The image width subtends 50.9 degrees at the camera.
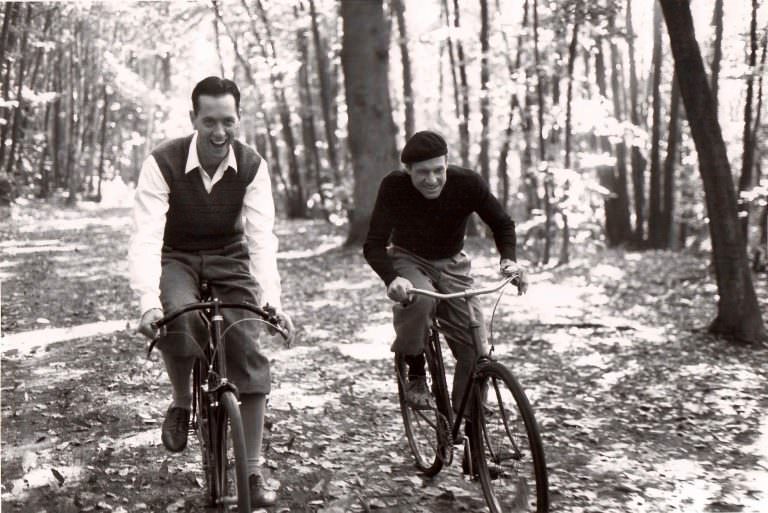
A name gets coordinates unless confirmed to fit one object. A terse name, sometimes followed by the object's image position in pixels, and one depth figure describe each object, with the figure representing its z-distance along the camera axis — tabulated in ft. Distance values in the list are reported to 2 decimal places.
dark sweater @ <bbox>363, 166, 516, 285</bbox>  14.99
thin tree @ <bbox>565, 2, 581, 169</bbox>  45.70
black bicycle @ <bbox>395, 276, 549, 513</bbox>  12.31
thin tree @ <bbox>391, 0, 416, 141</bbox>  66.33
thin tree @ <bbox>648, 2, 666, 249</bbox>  66.85
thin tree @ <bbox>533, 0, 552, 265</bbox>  48.49
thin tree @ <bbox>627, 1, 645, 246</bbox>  76.28
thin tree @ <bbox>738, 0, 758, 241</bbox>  39.91
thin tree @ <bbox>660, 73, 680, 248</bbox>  63.46
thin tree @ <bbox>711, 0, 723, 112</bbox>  47.72
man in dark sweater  14.55
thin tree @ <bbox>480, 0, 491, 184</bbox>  58.23
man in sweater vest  12.87
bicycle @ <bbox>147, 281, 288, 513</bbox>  11.46
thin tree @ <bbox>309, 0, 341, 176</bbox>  72.38
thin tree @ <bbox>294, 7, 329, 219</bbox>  79.05
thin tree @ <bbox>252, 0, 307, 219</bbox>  77.17
